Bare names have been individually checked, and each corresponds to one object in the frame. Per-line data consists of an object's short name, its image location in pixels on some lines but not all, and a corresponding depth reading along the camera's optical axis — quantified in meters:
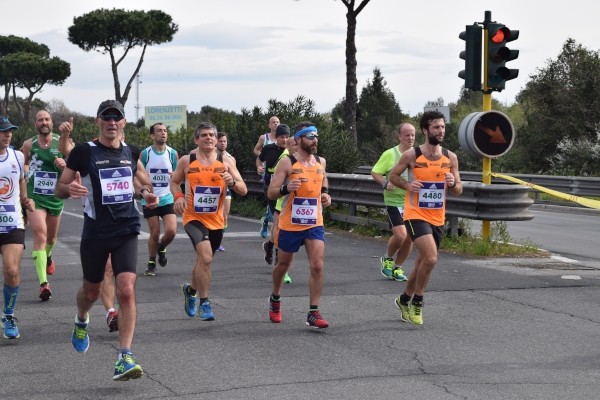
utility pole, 81.55
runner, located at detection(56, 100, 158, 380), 7.43
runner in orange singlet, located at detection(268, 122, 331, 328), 9.32
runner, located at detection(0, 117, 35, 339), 8.74
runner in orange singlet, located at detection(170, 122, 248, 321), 9.58
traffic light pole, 14.75
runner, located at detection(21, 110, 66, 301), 11.24
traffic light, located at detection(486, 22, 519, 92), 14.69
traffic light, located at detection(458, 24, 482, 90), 14.70
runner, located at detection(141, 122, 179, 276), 12.71
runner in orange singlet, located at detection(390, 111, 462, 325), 9.45
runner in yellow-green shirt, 12.00
